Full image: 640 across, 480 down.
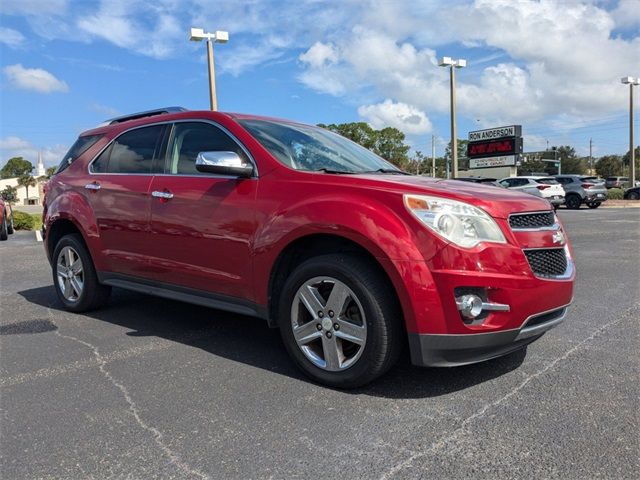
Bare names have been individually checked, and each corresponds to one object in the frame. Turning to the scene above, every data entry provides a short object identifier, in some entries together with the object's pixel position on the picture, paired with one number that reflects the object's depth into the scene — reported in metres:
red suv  2.97
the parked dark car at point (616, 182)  57.12
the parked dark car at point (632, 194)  35.00
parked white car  24.95
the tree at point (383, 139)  78.69
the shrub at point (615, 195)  36.21
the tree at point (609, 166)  93.47
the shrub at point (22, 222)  17.30
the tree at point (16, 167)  106.24
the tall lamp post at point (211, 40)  17.70
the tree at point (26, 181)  92.06
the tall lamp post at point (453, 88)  31.36
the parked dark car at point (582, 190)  26.88
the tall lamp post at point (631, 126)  41.31
